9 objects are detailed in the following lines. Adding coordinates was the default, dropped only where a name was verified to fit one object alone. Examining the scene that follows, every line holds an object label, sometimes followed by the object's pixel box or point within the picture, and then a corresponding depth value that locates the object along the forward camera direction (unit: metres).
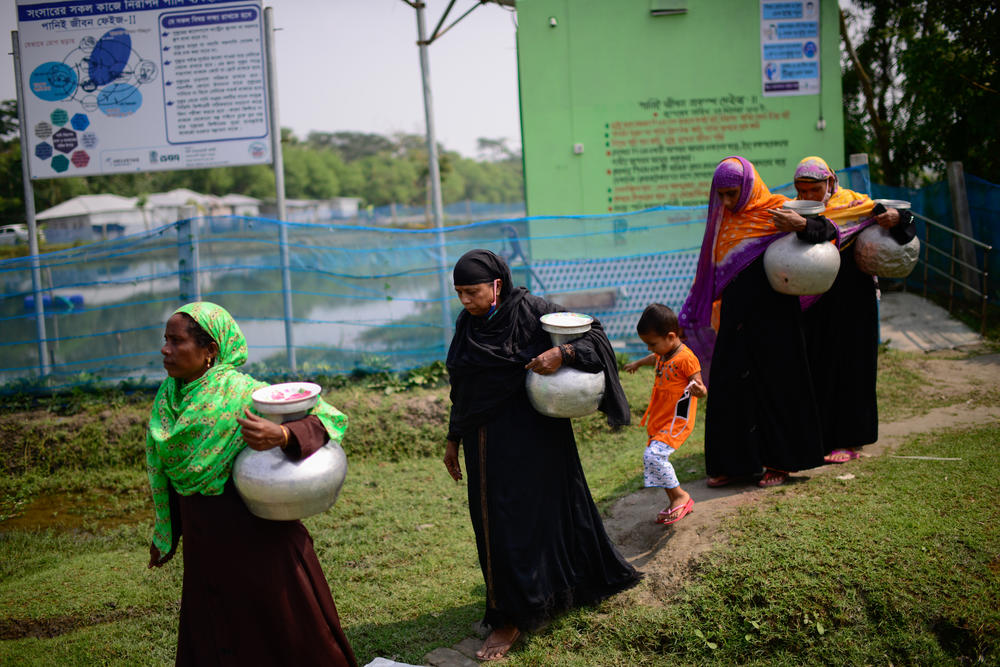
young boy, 3.99
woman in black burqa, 3.31
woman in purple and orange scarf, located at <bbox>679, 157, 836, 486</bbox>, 4.34
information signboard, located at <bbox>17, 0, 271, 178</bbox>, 7.80
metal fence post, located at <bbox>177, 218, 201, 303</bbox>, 7.38
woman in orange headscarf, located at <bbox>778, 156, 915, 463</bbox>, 4.71
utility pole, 8.20
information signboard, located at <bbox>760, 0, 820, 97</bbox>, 9.79
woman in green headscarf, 2.73
